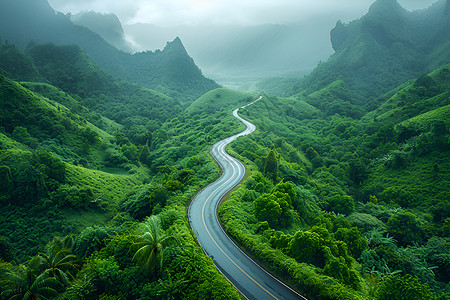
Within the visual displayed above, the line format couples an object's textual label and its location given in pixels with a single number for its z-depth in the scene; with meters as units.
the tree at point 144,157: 99.56
